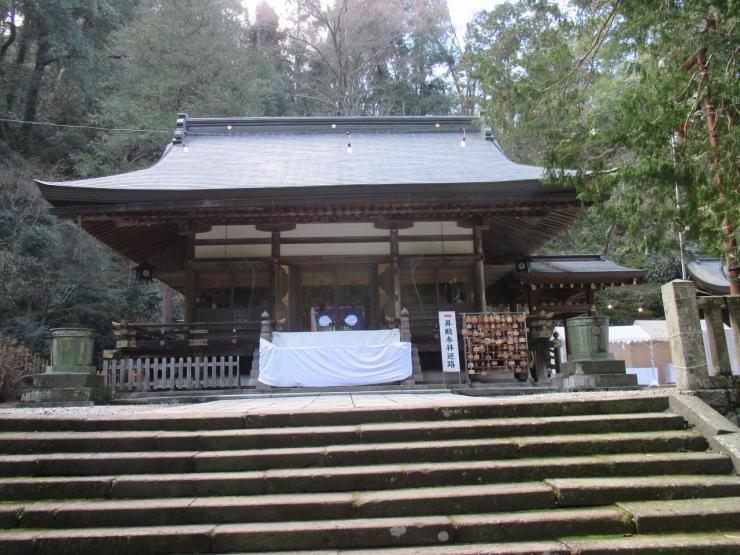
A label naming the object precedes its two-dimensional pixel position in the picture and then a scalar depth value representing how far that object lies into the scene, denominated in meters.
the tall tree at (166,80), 20.79
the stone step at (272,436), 4.06
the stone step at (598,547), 2.95
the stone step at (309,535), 3.10
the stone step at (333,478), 3.59
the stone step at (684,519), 3.20
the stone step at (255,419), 4.32
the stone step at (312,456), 3.82
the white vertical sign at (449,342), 8.79
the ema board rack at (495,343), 8.95
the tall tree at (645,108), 5.14
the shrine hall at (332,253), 8.76
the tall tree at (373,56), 28.02
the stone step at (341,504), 3.33
